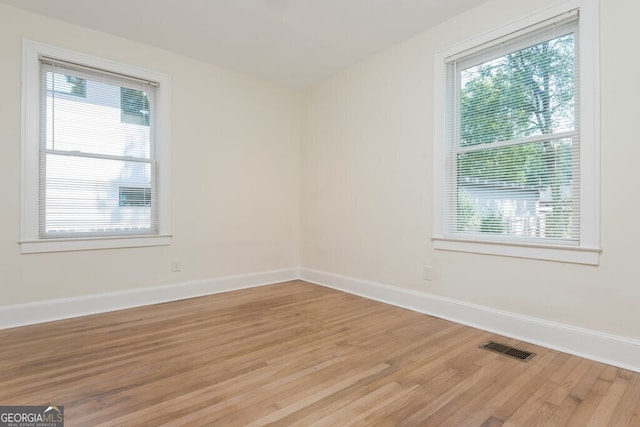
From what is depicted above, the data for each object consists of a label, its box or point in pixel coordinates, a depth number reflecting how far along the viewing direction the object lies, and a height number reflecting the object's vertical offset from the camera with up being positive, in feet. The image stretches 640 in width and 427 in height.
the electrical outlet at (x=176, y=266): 11.81 -1.90
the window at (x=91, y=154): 9.40 +1.86
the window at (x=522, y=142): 7.32 +1.80
